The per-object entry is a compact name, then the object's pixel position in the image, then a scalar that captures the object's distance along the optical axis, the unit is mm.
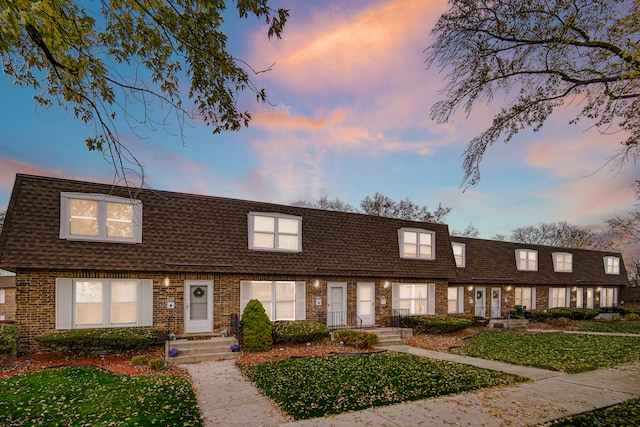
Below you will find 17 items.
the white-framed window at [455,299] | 22728
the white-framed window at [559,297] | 27828
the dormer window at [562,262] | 28578
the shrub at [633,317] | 26562
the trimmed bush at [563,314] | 24516
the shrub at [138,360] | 10641
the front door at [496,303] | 24734
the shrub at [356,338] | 13703
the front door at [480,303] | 24078
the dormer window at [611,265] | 31719
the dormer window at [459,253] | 23844
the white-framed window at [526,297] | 26106
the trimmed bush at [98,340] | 10836
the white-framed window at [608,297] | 31078
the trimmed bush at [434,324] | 17203
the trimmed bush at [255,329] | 12516
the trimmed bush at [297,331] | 13470
